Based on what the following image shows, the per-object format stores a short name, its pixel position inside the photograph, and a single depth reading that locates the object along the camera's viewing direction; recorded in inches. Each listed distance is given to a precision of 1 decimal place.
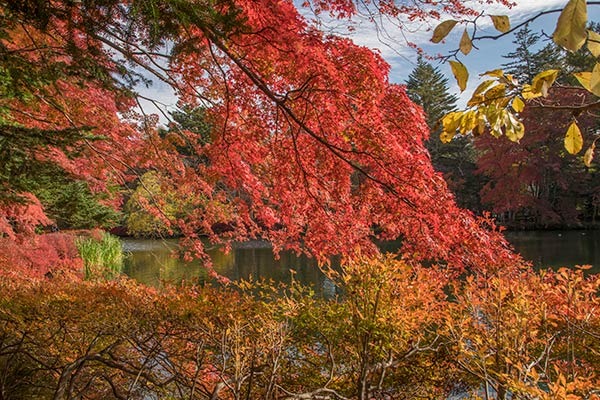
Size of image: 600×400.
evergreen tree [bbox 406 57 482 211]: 1029.8
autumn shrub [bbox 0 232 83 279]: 276.1
